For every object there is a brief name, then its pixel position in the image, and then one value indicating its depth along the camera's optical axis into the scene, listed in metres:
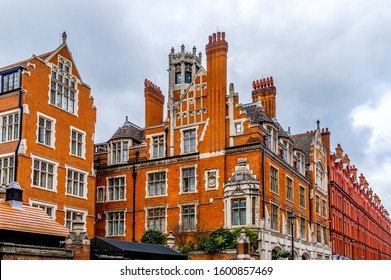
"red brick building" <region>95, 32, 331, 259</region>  36.59
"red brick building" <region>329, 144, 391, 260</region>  57.16
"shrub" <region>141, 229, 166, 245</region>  38.94
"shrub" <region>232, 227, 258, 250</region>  34.28
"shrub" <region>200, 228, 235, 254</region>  34.41
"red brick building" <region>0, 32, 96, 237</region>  33.25
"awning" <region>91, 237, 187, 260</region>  25.41
